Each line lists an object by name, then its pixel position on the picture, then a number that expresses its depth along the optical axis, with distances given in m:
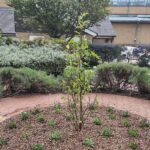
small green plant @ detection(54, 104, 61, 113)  5.67
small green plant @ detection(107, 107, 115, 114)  5.80
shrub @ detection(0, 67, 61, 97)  7.39
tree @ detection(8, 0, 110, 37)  16.41
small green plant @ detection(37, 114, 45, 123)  5.15
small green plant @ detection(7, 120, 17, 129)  4.92
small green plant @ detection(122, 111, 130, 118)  5.60
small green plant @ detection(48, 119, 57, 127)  4.97
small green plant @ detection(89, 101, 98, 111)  5.84
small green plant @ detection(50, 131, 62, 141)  4.44
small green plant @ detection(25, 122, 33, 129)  4.88
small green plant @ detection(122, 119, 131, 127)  5.05
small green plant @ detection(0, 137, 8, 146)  4.32
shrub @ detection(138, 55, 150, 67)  16.16
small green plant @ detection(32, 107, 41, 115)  5.62
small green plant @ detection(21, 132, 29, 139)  4.51
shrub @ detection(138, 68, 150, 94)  7.43
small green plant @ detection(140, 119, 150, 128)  5.06
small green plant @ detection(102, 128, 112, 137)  4.61
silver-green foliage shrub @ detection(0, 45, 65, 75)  9.23
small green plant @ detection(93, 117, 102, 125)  5.07
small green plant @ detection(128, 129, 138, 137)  4.62
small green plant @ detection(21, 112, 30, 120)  5.31
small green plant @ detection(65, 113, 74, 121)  4.93
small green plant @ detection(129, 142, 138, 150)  4.23
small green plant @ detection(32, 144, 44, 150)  4.10
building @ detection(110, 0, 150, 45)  34.78
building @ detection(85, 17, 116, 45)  23.36
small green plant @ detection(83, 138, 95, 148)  4.26
